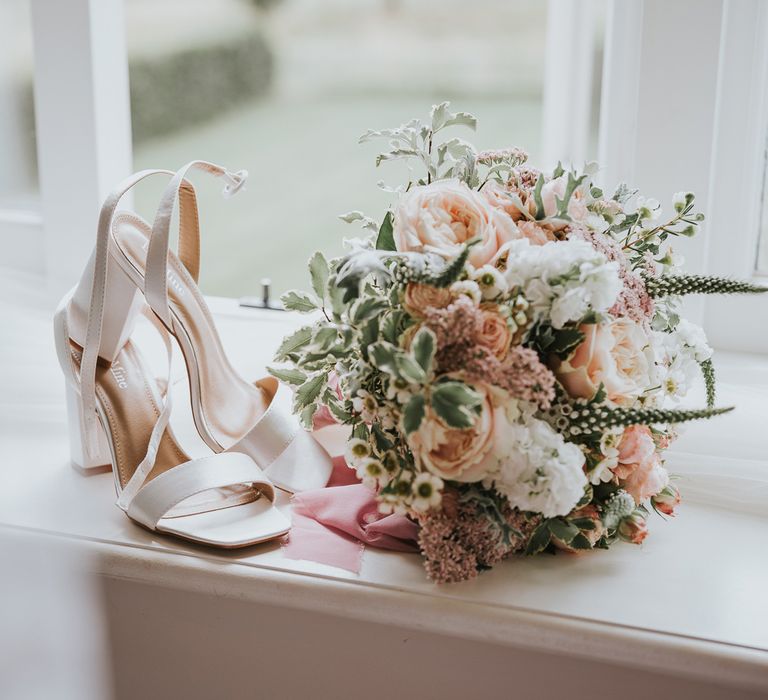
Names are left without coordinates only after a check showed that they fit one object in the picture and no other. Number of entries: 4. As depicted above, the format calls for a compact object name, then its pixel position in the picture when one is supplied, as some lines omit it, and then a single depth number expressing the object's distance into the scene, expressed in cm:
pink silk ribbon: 87
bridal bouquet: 73
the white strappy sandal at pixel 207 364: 93
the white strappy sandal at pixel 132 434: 88
